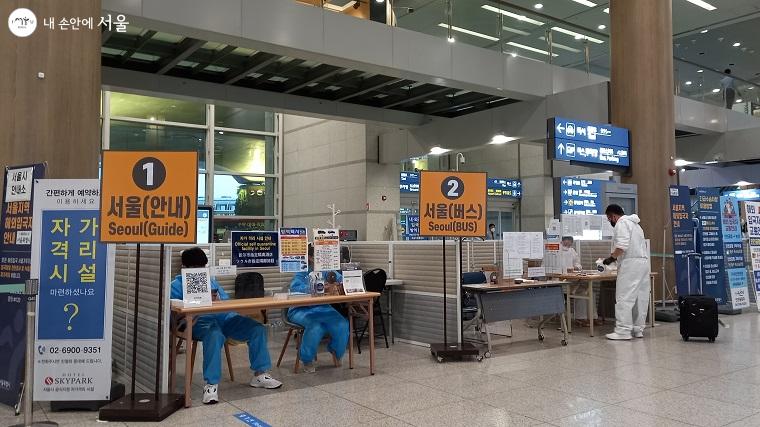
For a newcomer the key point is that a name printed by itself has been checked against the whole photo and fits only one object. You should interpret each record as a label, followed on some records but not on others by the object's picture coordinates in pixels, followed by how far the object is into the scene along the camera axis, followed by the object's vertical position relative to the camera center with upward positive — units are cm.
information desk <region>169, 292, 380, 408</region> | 392 -48
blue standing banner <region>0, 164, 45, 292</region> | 386 +12
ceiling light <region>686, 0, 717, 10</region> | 1054 +434
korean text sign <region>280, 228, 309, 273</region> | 572 -9
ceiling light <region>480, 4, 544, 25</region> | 863 +348
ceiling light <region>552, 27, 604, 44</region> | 957 +346
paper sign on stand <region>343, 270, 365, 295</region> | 493 -36
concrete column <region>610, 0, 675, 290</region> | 853 +208
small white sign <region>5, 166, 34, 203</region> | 389 +40
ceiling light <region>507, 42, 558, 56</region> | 891 +305
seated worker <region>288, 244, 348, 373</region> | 489 -73
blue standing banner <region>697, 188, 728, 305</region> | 835 -4
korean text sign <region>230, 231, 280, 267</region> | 602 -8
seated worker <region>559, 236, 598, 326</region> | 702 -32
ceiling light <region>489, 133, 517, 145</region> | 998 +176
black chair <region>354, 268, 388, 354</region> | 593 -42
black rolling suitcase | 617 -84
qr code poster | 407 -33
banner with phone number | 379 -34
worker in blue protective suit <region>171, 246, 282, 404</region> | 407 -71
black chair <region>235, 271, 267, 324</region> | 587 -46
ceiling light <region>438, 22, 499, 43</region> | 838 +308
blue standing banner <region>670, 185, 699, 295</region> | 820 +6
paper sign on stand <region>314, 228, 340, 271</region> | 529 -9
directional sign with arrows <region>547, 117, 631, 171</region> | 789 +139
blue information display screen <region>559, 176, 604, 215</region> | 1178 +93
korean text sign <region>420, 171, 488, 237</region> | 543 +33
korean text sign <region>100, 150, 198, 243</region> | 371 +29
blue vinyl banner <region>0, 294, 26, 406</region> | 379 -69
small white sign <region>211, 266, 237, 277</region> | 591 -30
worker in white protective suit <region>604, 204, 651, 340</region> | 648 -38
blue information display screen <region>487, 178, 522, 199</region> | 1418 +131
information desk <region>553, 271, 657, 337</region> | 664 -49
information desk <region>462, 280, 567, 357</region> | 562 -62
